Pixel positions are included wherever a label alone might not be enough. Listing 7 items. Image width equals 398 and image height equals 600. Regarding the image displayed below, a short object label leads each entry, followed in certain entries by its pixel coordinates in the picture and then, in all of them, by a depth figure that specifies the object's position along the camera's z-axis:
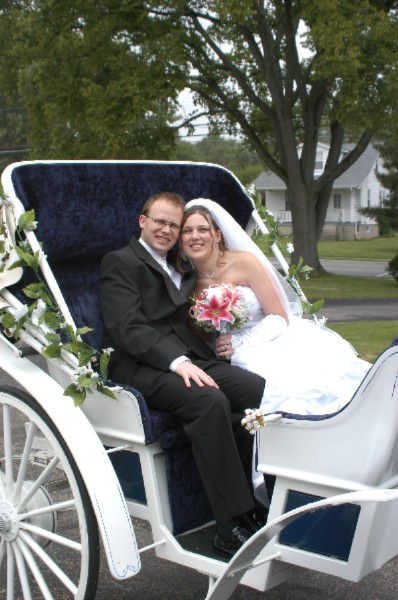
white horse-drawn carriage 2.59
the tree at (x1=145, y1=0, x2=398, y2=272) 15.53
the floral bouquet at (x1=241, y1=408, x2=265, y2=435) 2.69
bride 3.03
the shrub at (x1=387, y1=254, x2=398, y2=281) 21.11
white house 49.31
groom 2.99
